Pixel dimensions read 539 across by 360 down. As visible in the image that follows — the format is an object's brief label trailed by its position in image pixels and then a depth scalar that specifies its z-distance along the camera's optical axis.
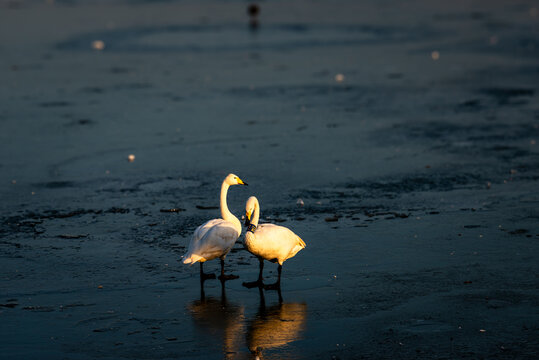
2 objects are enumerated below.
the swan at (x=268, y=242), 18.95
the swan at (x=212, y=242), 18.94
